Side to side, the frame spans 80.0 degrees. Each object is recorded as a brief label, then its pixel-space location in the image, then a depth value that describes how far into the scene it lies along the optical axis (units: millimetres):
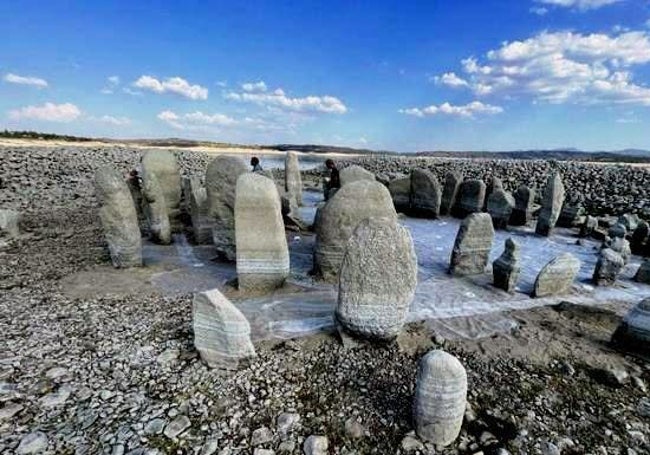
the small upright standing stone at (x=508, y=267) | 6586
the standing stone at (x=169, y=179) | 10633
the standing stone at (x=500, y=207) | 11555
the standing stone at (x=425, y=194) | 12844
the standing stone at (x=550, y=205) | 10414
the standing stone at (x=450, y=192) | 13305
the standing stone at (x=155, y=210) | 8675
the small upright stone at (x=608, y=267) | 6980
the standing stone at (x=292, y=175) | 14555
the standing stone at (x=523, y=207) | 11820
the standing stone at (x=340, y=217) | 6727
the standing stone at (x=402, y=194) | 13484
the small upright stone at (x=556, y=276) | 6469
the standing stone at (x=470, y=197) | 12625
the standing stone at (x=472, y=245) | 7336
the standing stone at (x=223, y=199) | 7910
